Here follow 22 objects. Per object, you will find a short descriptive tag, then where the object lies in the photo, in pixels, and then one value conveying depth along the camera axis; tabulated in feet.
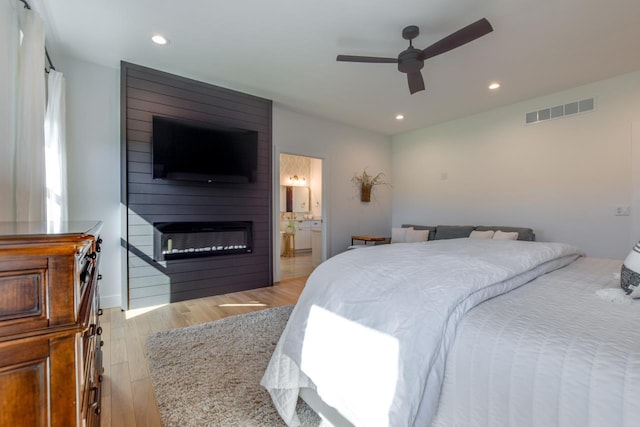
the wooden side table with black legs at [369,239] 16.67
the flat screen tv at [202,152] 10.79
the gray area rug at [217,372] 5.06
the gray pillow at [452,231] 14.99
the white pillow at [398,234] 17.24
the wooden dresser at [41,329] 1.76
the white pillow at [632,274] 3.55
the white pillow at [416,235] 16.37
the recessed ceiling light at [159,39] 8.75
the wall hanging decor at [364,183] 18.16
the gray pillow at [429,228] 16.50
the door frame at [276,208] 14.34
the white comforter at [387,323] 3.13
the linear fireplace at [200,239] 11.09
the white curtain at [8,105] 5.08
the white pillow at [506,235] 12.75
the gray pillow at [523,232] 12.77
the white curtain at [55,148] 8.27
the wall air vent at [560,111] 11.88
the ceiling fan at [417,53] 7.14
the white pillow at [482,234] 13.66
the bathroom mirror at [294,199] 25.98
